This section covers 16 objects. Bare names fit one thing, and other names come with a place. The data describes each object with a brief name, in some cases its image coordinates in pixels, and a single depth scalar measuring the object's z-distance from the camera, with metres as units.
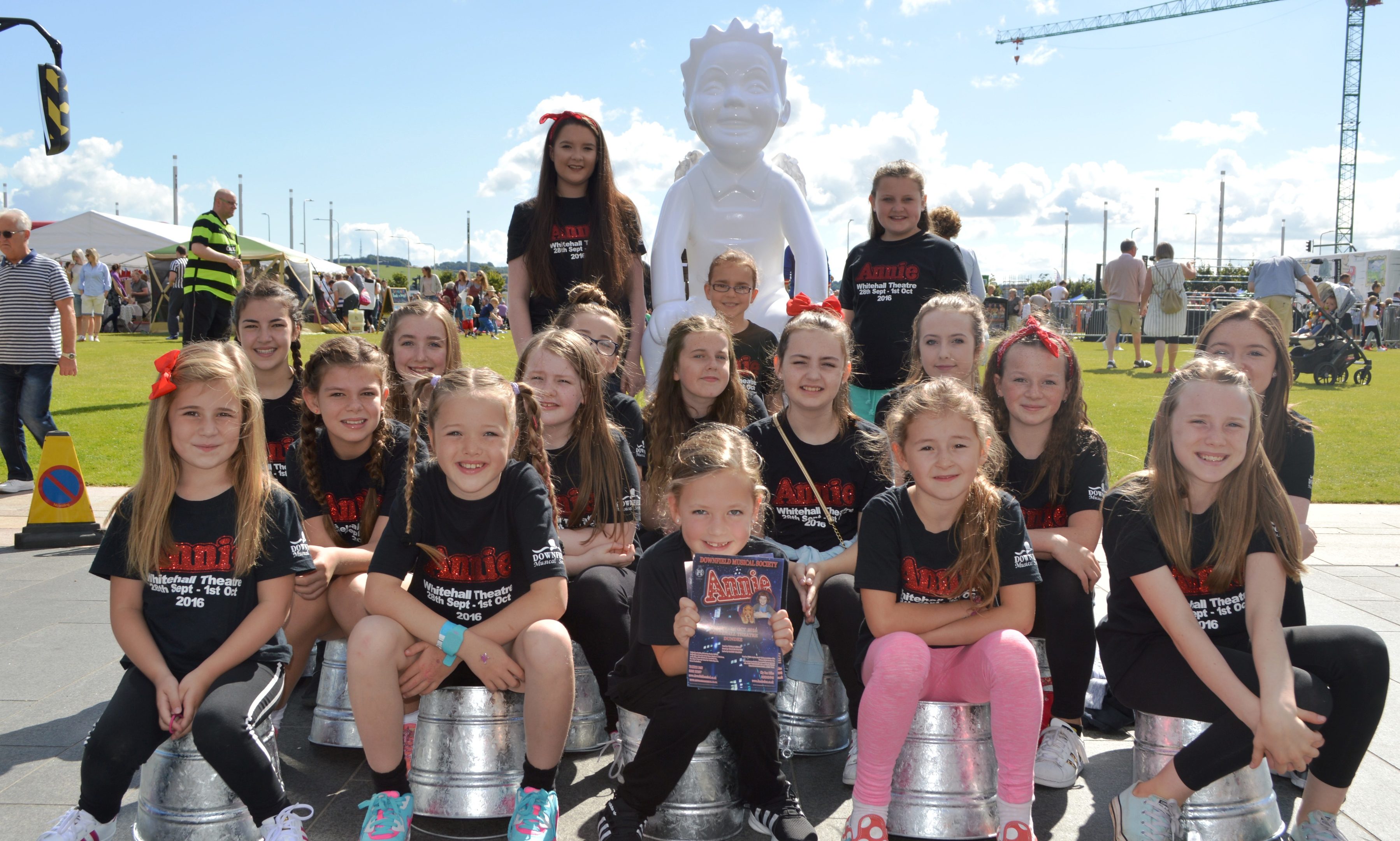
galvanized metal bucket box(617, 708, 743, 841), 2.35
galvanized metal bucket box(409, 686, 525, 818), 2.37
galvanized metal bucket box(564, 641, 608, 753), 2.75
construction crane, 58.38
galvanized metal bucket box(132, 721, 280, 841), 2.20
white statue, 4.66
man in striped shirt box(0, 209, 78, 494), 6.09
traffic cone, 4.89
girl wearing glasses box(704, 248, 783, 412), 4.28
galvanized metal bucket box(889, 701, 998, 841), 2.29
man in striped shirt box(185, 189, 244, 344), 7.40
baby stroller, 13.17
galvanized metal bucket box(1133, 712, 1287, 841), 2.23
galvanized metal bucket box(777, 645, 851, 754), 2.80
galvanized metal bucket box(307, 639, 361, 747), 2.76
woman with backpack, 12.75
